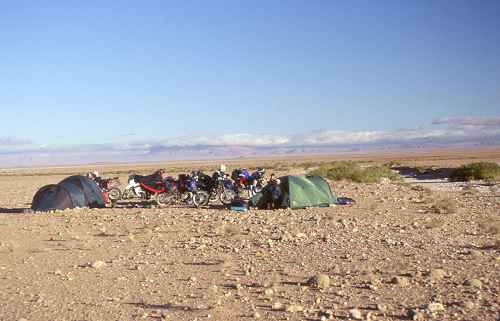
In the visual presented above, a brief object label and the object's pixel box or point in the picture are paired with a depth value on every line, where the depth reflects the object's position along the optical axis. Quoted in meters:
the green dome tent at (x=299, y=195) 18.36
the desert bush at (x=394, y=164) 59.86
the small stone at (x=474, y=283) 7.99
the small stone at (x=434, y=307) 7.00
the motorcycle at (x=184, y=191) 20.73
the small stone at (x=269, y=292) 8.13
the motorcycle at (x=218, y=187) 21.03
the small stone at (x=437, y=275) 8.45
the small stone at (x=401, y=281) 8.24
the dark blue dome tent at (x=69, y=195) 19.41
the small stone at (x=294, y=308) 7.32
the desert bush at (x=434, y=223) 13.52
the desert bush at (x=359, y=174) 32.34
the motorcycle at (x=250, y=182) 21.48
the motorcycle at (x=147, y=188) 21.74
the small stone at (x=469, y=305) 7.08
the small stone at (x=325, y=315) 6.90
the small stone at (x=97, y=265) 10.37
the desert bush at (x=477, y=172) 33.03
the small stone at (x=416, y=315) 6.77
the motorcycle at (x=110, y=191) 24.05
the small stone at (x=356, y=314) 6.90
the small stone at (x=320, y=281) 8.34
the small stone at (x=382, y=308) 7.14
